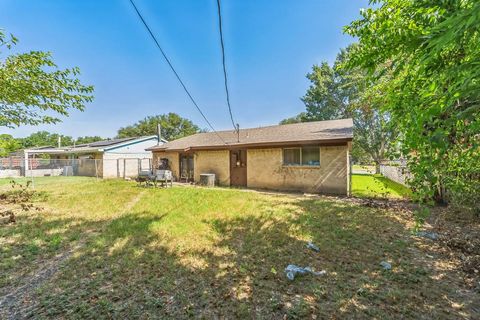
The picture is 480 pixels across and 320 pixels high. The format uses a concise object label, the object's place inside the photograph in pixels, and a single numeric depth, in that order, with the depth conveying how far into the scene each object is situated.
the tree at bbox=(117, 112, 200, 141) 46.84
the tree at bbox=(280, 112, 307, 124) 45.99
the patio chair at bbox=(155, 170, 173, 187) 12.63
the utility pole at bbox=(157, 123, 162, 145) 20.67
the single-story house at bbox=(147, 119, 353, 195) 10.14
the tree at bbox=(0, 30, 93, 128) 6.67
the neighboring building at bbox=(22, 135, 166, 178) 19.11
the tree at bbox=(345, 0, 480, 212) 1.89
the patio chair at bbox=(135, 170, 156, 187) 13.01
